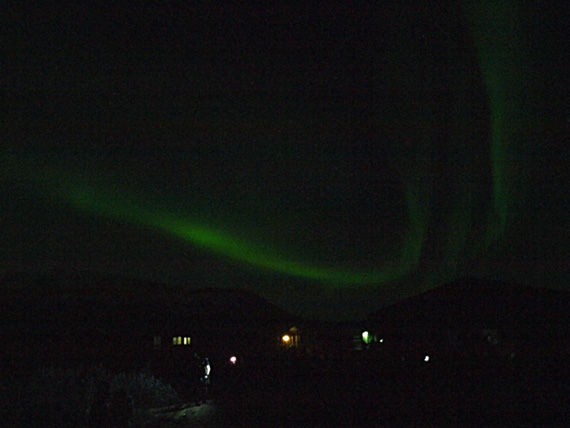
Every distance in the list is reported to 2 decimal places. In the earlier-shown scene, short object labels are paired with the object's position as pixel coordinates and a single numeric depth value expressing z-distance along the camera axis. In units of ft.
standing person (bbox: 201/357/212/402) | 62.88
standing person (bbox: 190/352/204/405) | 62.24
